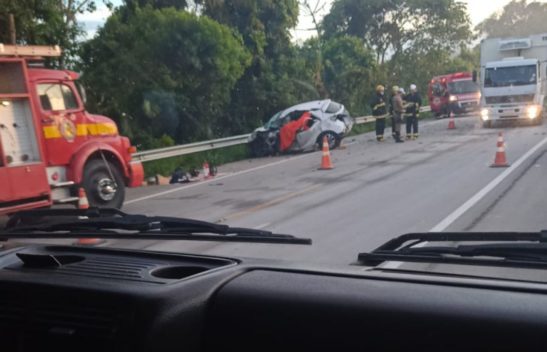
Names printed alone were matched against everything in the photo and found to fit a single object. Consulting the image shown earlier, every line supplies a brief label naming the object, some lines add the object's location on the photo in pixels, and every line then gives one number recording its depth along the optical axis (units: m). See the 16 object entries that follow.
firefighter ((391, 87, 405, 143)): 22.38
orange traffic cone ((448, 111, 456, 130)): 27.02
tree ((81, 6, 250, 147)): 20.70
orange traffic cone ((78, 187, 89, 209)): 10.86
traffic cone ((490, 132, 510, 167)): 14.09
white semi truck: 24.59
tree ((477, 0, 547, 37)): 83.50
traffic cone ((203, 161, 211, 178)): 16.69
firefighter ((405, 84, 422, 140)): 22.70
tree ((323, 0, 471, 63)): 42.80
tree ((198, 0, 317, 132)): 24.62
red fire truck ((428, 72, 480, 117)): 34.72
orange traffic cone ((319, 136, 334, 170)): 16.23
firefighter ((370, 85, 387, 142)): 22.78
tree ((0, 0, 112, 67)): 15.02
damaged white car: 21.11
